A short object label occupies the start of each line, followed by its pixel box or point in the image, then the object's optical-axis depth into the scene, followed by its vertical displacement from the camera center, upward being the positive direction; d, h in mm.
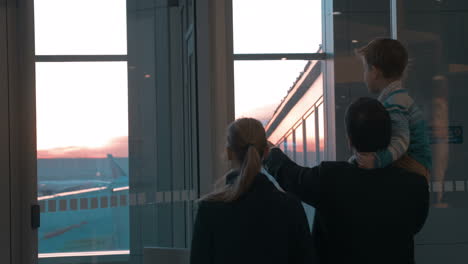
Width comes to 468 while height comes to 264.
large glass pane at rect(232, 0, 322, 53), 6246 +1177
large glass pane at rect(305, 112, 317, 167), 5934 -153
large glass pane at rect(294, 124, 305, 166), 6248 -111
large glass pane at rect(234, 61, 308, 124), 6648 +588
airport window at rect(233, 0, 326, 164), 6223 +827
